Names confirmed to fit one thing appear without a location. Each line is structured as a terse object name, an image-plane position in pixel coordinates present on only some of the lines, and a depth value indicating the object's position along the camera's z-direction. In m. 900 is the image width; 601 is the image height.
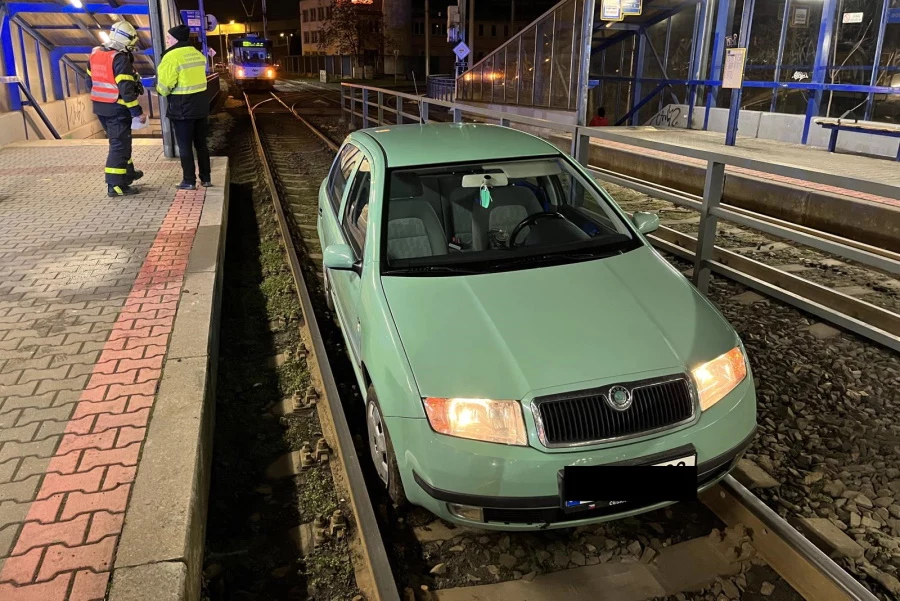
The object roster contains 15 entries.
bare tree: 69.62
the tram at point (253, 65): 41.00
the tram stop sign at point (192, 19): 36.40
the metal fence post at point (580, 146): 6.71
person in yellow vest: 8.53
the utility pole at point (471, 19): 25.64
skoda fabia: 2.63
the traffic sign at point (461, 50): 26.48
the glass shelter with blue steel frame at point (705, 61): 12.33
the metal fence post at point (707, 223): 5.13
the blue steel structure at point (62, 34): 13.66
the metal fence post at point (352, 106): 17.73
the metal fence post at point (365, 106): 15.94
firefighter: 8.13
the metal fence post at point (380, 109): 14.26
